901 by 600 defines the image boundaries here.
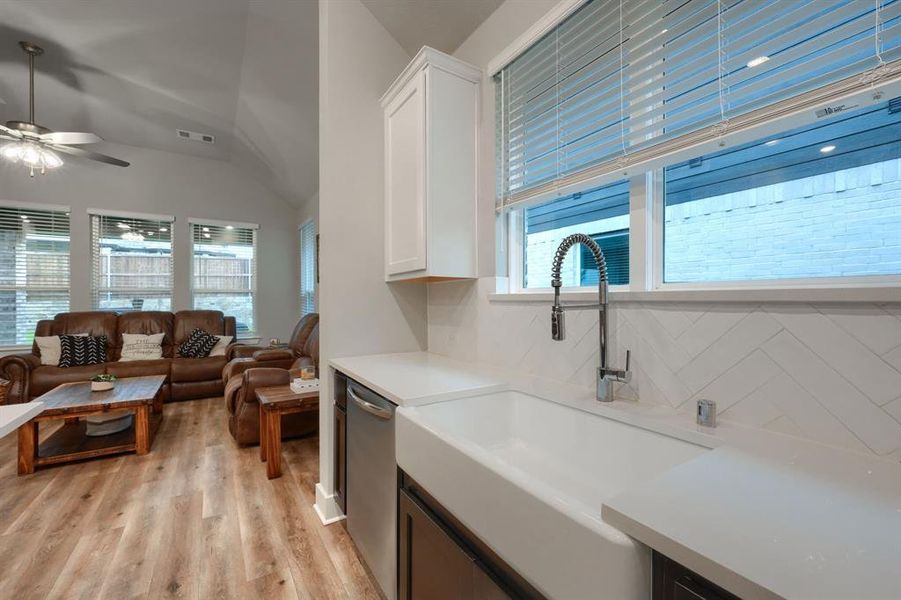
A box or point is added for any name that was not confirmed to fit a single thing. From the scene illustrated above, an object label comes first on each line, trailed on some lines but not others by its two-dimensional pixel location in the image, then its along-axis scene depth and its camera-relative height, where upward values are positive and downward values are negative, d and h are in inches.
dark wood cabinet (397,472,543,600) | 31.1 -24.9
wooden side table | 98.5 -30.6
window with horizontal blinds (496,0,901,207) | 33.2 +25.0
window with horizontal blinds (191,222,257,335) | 220.4 +17.5
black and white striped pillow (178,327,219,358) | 184.5 -22.3
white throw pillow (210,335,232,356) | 189.9 -23.2
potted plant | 123.1 -27.4
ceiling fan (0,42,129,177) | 116.0 +51.0
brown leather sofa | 151.1 -27.7
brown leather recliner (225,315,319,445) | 116.0 -33.9
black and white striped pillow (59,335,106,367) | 162.2 -22.4
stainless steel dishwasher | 52.7 -28.5
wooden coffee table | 101.7 -36.8
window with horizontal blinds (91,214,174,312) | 198.4 +19.7
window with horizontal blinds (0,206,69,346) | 181.3 +14.9
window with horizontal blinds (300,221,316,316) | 217.0 +18.5
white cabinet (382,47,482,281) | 69.8 +25.4
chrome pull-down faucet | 46.4 -2.3
